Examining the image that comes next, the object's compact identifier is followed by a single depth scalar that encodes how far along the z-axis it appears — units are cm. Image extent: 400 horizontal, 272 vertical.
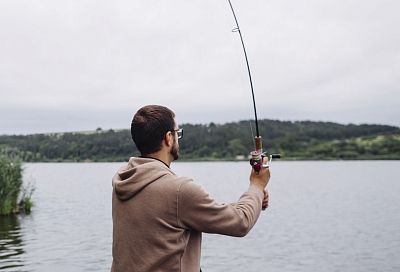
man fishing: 243
